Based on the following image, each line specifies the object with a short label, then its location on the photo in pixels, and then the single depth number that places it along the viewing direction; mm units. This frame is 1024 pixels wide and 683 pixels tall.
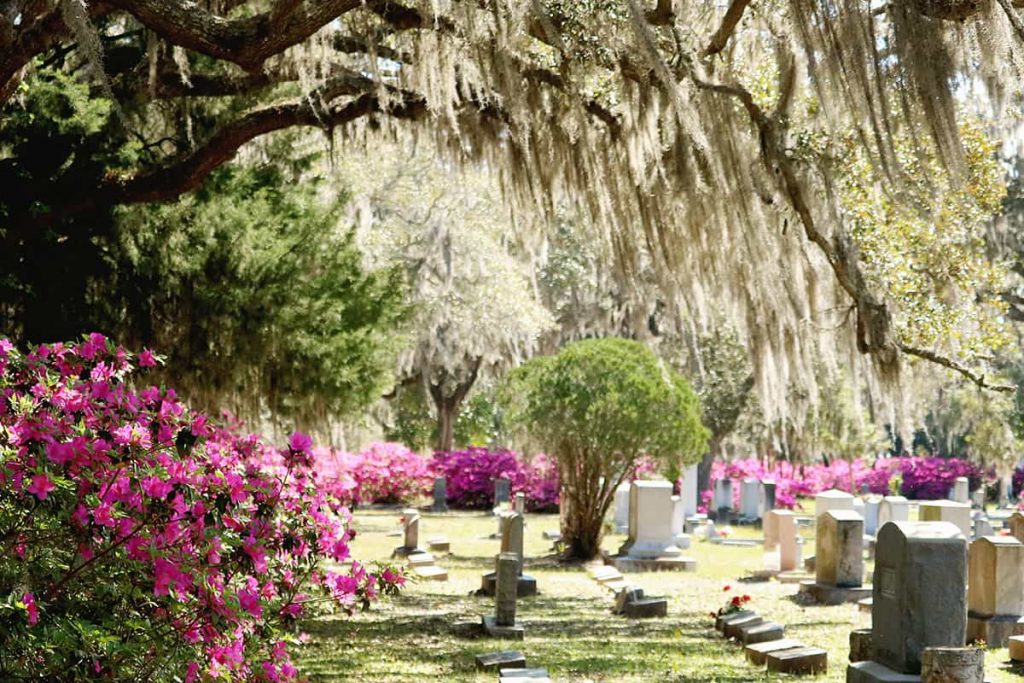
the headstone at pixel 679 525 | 17672
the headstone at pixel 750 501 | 26172
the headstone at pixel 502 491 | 27094
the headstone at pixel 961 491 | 29109
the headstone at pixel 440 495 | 27625
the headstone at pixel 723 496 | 27172
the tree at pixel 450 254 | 23734
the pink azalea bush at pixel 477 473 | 28312
